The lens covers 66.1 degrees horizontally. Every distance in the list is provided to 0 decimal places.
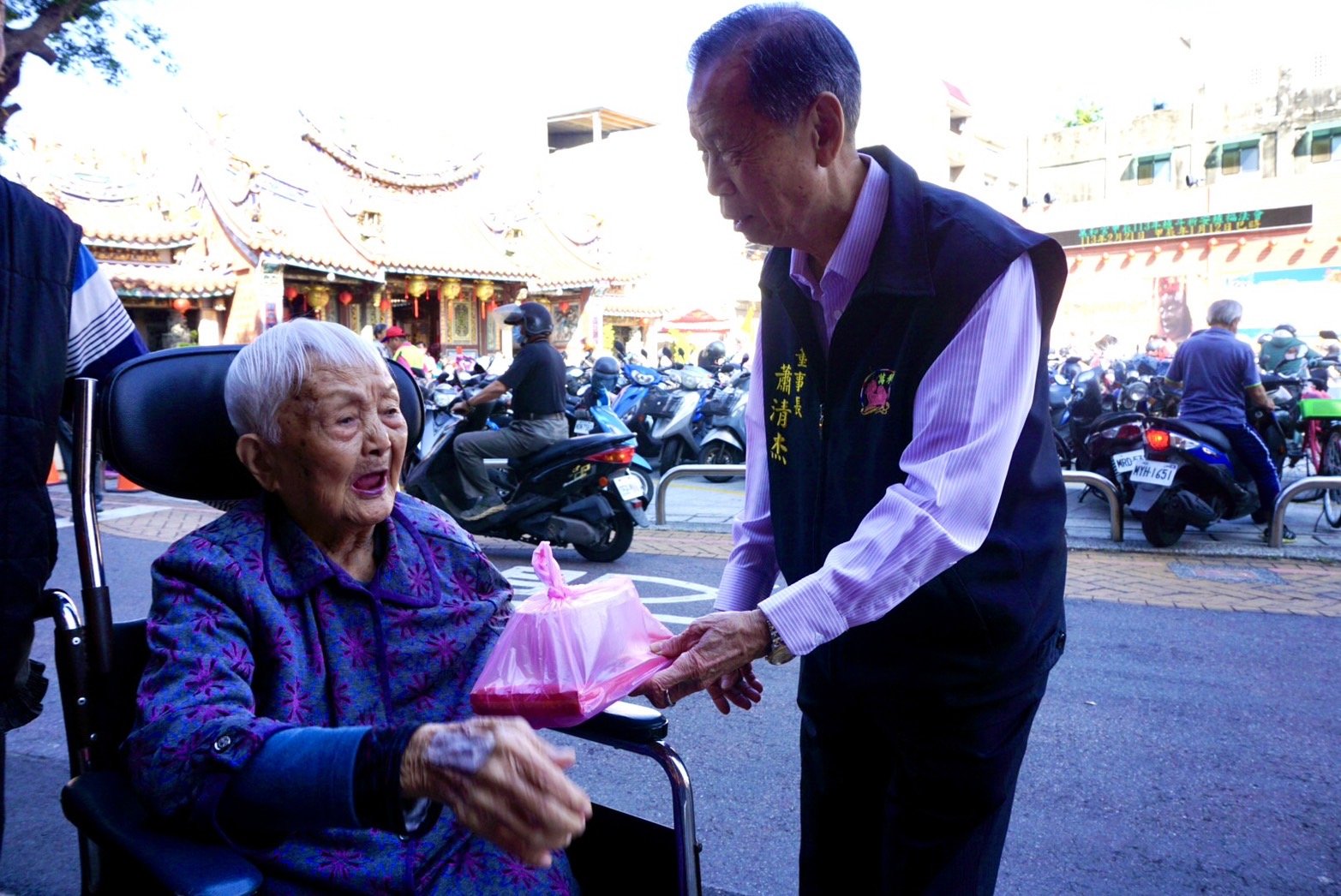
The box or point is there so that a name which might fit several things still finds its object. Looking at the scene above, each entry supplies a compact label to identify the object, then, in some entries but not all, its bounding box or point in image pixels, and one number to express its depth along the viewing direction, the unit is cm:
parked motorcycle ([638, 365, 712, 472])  1084
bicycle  801
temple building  1938
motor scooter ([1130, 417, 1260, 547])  668
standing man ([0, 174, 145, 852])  163
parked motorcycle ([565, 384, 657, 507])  1018
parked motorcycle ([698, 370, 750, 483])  1066
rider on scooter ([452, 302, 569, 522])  709
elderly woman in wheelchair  124
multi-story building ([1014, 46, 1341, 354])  3209
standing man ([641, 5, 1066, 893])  141
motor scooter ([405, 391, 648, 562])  667
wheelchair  151
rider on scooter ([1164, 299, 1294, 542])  680
